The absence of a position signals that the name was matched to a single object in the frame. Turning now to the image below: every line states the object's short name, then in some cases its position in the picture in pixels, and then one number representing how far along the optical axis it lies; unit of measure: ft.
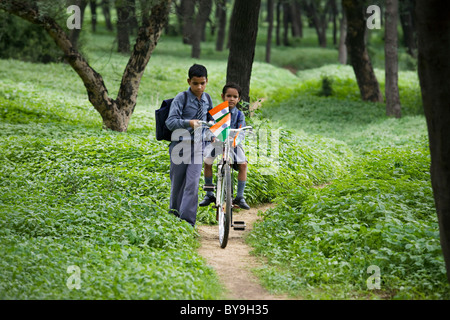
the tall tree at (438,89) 32.09
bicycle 47.29
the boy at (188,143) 49.26
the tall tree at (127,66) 88.84
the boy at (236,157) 51.57
